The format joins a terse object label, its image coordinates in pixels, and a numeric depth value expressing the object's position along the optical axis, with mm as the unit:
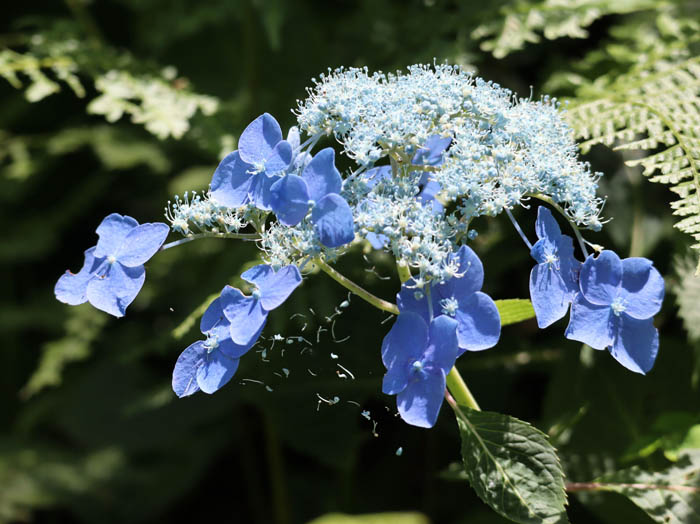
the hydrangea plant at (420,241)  781
